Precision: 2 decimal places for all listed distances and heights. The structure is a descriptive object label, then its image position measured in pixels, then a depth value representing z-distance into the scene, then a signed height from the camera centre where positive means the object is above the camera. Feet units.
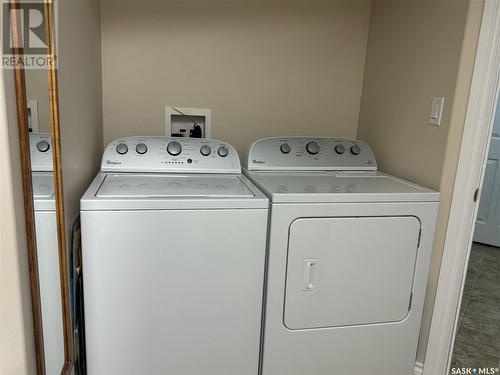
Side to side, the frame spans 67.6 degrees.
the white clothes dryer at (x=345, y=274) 4.82 -2.12
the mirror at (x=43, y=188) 3.22 -0.84
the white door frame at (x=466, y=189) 4.83 -0.93
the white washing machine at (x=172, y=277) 4.35 -2.06
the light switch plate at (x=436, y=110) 5.36 +0.13
